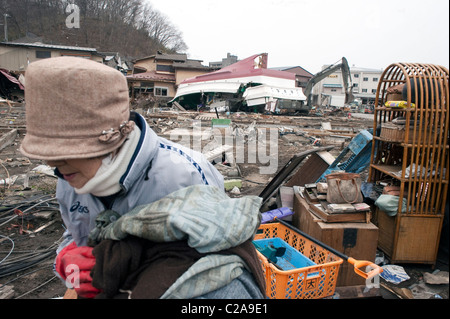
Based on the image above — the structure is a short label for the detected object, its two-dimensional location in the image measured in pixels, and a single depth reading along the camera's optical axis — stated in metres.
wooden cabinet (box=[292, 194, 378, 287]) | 3.13
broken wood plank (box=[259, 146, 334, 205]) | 4.56
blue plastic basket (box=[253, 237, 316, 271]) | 2.80
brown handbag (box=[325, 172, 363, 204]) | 3.45
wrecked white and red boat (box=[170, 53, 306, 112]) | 25.64
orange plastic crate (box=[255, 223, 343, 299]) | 2.35
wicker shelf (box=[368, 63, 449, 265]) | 3.34
